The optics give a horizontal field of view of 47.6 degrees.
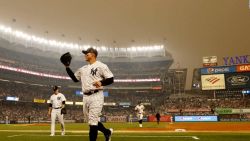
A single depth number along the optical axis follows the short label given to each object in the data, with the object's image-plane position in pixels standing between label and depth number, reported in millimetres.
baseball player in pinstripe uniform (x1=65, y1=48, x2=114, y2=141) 7332
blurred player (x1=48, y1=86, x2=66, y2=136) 15228
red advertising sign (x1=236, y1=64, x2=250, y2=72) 50781
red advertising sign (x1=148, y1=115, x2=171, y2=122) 58838
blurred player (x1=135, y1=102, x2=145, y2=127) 30156
